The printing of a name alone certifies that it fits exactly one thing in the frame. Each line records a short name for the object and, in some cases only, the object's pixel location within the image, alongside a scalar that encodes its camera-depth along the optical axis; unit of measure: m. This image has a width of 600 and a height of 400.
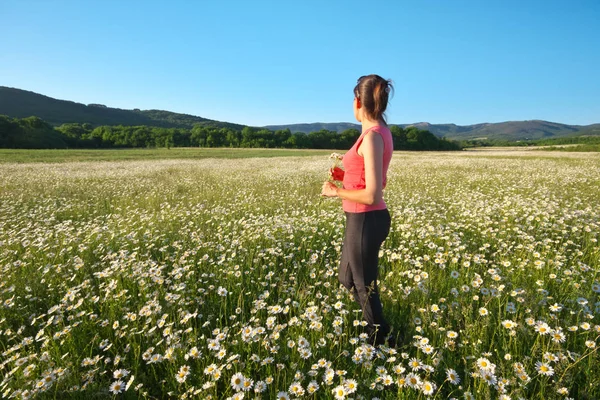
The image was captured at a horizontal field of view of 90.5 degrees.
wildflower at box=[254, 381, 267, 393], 1.98
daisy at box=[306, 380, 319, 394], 1.93
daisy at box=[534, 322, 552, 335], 2.25
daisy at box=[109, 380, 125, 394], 2.17
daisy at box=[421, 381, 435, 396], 1.83
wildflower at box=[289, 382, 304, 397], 1.94
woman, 2.44
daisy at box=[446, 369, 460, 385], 1.98
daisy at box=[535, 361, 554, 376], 1.99
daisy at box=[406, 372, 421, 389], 1.92
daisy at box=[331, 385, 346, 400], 1.95
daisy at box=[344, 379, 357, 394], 1.97
